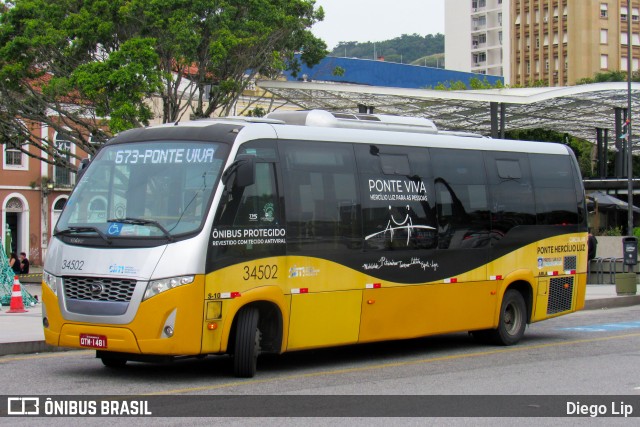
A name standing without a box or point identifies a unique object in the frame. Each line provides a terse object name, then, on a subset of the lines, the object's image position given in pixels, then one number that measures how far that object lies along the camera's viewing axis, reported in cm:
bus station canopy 4481
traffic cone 2208
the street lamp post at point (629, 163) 3600
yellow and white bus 1178
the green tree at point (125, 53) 3541
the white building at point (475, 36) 13875
